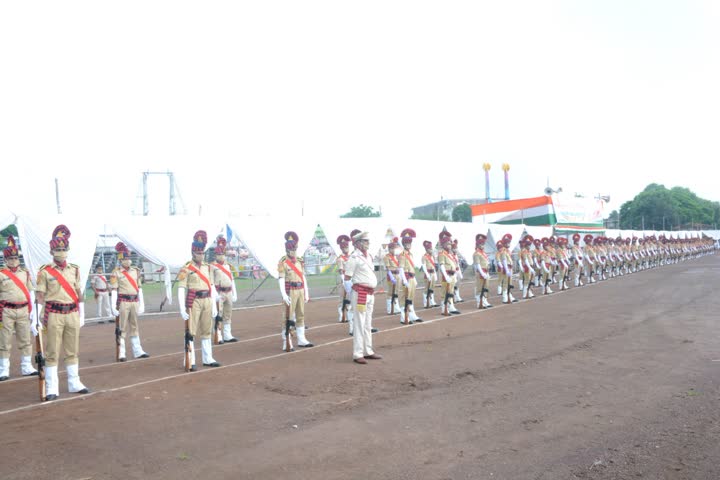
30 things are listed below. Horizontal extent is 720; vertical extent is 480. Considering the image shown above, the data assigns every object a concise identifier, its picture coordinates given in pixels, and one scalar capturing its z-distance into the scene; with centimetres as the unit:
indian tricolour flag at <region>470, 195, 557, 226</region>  3966
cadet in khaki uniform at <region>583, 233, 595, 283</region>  2583
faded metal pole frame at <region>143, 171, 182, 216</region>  3194
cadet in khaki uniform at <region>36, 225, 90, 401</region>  696
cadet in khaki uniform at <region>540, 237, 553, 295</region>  2019
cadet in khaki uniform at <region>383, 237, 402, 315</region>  1384
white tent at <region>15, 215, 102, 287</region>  1188
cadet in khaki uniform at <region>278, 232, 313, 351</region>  991
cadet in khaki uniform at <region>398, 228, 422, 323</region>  1297
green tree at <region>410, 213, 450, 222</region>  7422
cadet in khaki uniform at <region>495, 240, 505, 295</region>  1725
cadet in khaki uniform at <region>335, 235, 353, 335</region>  1382
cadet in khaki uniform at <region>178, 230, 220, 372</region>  849
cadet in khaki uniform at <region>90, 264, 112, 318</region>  1542
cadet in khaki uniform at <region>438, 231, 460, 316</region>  1451
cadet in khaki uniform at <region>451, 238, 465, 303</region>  1483
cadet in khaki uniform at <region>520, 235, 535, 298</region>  1852
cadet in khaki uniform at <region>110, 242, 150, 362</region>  970
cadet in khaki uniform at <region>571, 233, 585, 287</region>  2408
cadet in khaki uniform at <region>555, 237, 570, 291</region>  2169
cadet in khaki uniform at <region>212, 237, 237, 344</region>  1078
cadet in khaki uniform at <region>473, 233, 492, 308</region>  1602
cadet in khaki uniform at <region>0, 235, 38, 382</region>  841
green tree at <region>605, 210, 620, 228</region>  9001
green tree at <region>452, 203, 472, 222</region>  7669
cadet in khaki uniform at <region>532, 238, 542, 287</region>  2006
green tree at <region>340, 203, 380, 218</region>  7450
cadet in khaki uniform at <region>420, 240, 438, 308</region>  1548
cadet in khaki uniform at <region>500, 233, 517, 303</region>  1722
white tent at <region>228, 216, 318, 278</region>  1639
